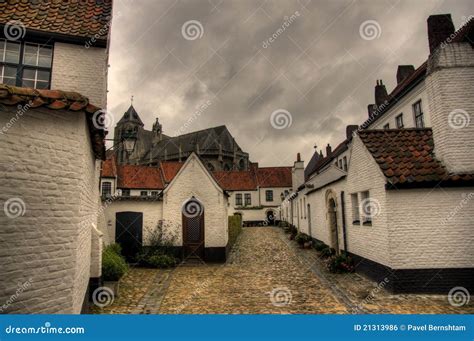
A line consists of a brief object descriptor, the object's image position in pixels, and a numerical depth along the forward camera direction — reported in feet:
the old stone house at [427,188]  27.63
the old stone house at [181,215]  47.44
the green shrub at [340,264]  37.06
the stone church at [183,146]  191.62
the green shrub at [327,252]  46.57
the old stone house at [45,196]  14.03
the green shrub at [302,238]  64.17
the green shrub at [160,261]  43.68
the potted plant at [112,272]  28.50
